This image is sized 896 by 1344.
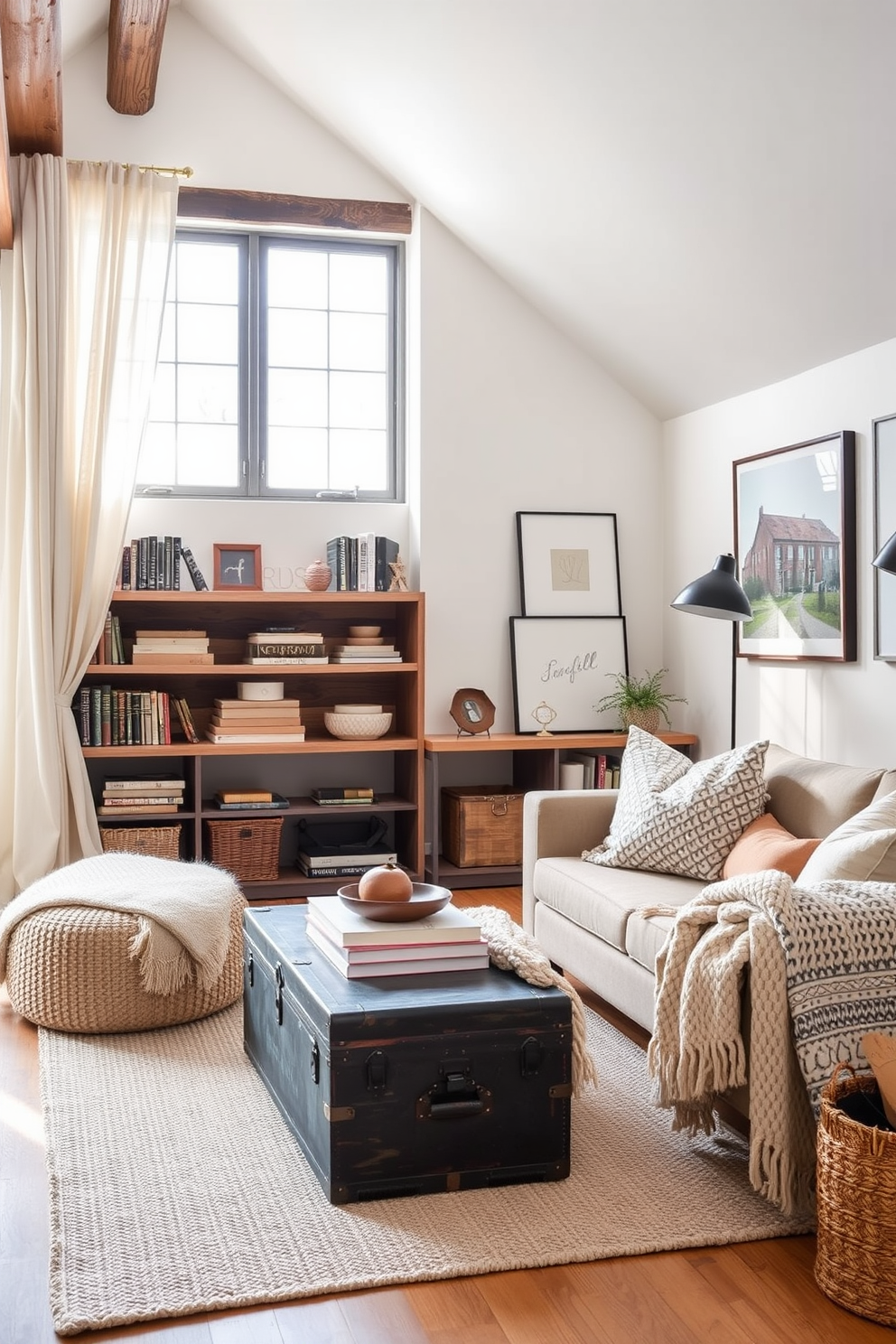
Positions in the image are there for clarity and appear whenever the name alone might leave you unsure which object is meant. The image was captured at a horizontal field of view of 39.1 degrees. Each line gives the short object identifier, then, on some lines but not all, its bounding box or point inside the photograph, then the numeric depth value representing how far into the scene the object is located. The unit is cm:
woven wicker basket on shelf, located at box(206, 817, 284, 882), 501
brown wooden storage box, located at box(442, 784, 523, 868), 528
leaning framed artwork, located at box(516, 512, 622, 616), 564
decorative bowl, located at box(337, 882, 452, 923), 261
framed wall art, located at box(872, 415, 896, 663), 398
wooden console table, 516
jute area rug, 206
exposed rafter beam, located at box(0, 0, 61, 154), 382
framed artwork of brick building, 421
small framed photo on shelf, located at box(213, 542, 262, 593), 529
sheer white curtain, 475
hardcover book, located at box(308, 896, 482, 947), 254
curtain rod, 504
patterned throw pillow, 341
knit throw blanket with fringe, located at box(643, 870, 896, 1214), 225
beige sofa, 308
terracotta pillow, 305
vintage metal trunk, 233
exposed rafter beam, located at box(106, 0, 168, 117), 454
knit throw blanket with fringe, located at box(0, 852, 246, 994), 328
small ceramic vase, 523
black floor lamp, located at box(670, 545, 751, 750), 398
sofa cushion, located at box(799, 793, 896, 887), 255
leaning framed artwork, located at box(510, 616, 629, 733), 560
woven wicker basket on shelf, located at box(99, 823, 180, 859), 492
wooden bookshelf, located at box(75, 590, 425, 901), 502
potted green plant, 546
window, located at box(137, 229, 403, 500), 543
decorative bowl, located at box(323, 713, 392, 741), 523
